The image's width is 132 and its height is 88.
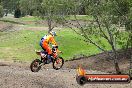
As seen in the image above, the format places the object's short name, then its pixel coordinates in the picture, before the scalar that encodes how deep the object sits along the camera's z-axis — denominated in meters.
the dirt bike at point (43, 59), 21.73
